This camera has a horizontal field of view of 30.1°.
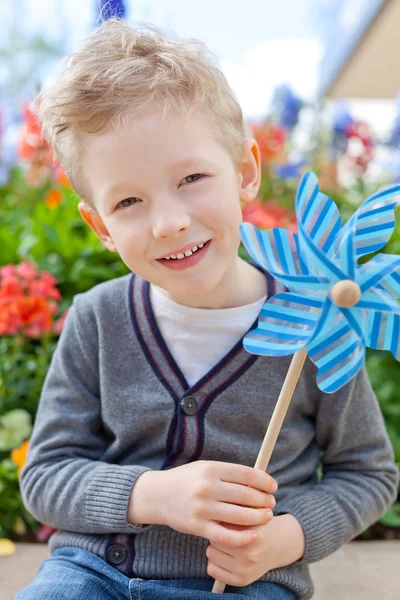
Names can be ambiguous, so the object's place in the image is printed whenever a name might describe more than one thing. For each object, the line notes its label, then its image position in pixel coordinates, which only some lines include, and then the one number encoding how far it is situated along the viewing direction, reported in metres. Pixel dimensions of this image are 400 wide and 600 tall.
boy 1.12
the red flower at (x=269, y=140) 3.17
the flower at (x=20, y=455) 1.82
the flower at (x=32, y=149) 2.85
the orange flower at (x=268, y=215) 2.38
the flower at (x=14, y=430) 1.93
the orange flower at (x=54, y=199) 2.65
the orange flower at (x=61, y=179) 2.76
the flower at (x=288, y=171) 3.21
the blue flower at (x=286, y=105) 3.65
